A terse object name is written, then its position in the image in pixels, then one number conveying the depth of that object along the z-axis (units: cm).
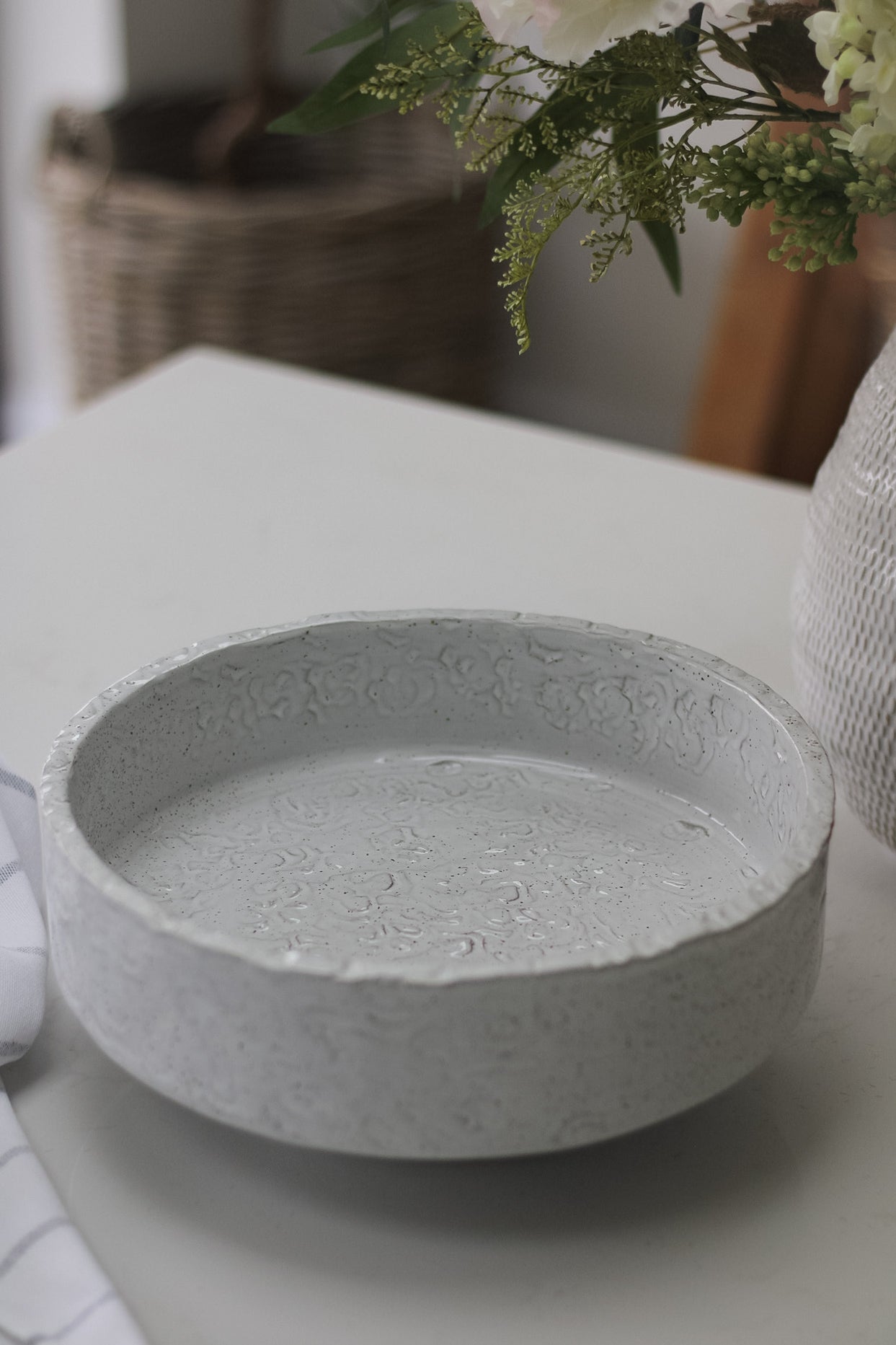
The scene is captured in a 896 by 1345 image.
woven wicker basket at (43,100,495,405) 166
